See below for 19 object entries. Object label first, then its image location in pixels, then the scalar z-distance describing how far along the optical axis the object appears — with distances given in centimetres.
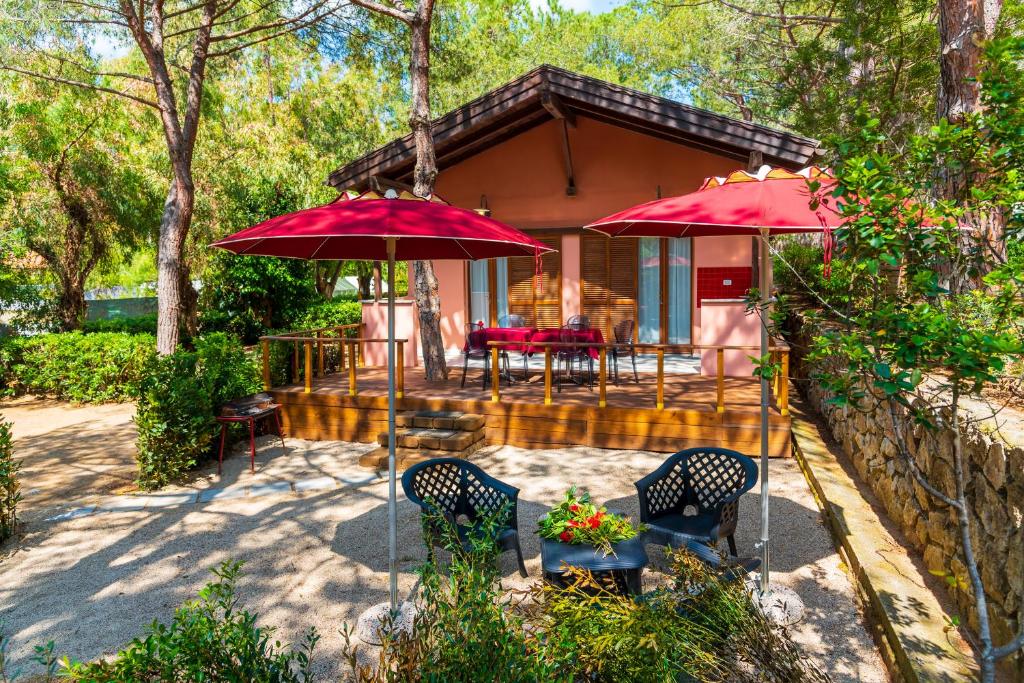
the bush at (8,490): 517
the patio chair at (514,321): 1005
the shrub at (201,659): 213
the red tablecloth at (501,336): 871
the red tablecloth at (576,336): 834
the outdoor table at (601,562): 349
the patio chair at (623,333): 849
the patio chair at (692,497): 404
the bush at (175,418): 638
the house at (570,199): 1003
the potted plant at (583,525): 370
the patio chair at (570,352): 832
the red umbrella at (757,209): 348
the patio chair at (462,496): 414
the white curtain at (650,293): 1105
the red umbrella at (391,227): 339
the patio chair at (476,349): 863
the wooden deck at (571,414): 701
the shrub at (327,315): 1630
